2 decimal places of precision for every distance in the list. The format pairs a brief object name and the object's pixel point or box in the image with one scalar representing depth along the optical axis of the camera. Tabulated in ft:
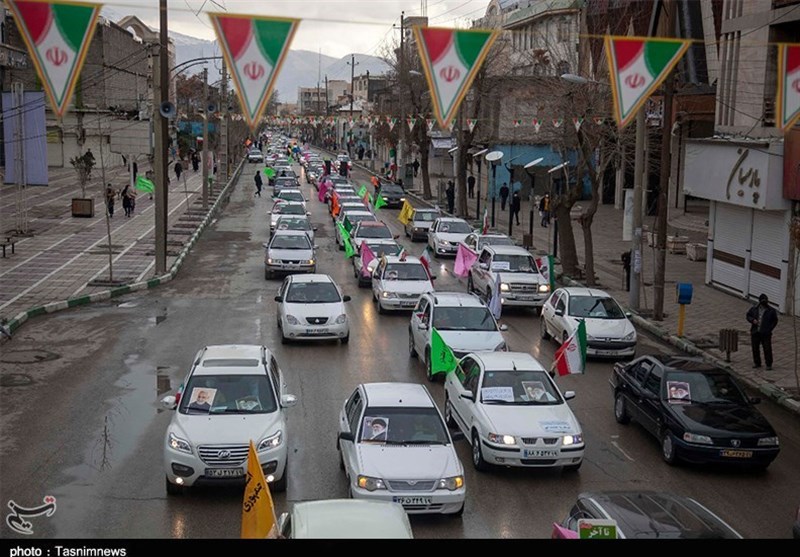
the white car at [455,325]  67.31
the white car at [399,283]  89.97
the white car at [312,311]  76.38
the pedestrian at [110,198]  141.25
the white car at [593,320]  73.97
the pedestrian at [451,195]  184.14
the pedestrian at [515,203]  160.06
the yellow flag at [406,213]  143.02
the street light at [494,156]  144.05
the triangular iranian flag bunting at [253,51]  43.57
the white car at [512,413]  47.24
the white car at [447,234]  130.62
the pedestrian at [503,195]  185.57
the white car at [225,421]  43.06
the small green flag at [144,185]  127.54
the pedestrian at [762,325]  69.41
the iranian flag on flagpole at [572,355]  61.87
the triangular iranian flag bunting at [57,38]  41.73
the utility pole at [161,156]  105.70
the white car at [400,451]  41.01
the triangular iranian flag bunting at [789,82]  51.42
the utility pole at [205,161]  179.36
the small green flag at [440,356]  59.77
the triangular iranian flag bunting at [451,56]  45.75
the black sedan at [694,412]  49.01
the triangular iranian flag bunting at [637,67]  50.16
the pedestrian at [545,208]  155.74
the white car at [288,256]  109.29
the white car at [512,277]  93.09
